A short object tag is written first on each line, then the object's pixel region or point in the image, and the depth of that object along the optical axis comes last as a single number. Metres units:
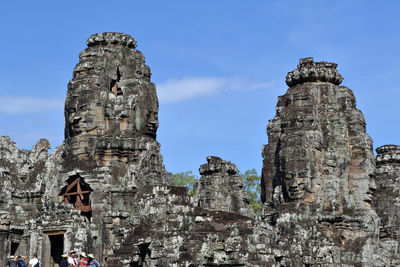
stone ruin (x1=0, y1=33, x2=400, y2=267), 33.28
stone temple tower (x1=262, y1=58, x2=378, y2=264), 33.59
